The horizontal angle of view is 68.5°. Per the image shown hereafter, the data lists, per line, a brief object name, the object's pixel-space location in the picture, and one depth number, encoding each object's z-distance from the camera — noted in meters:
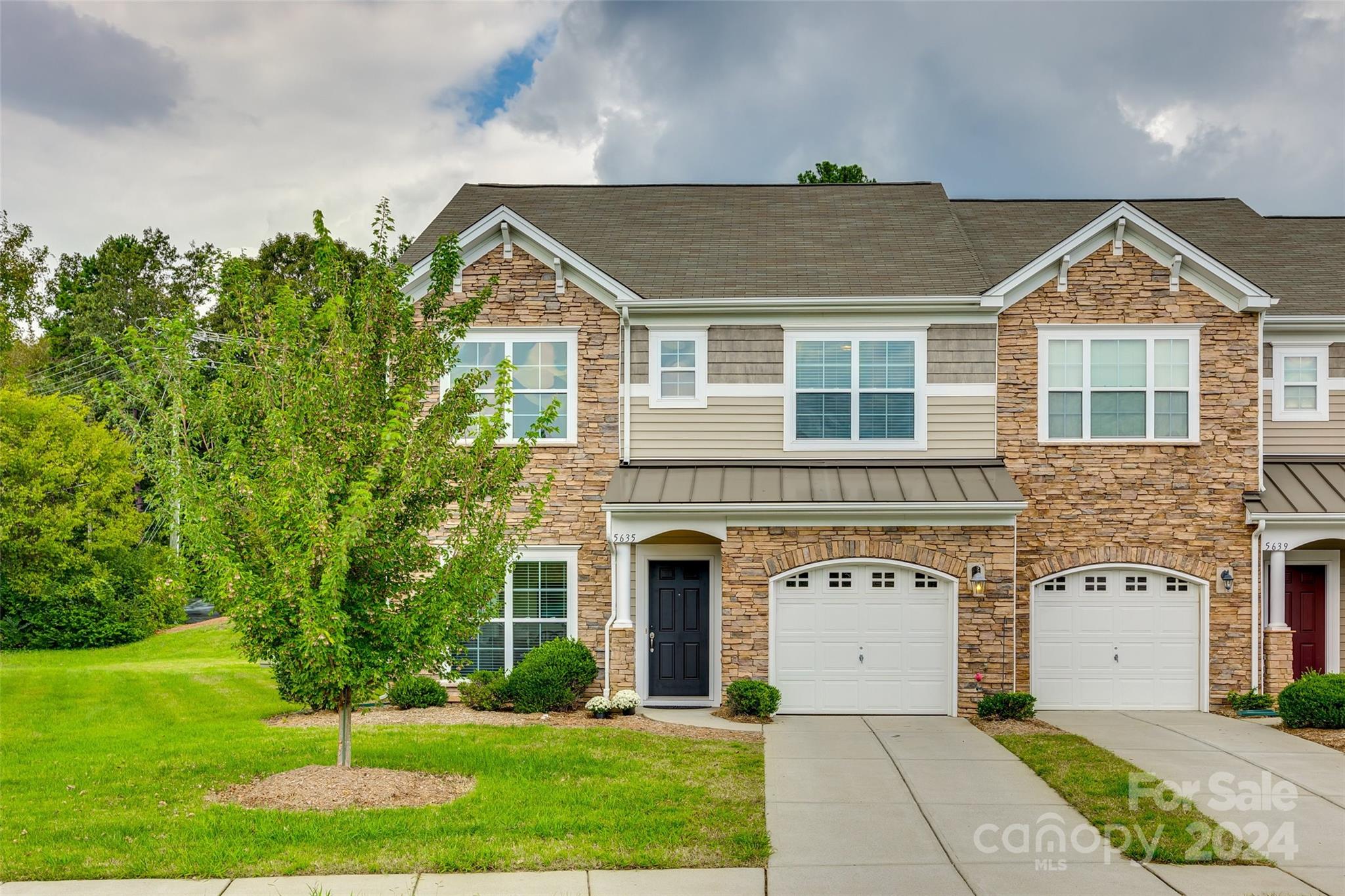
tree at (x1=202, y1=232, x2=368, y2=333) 39.00
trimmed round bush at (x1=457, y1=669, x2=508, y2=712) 15.11
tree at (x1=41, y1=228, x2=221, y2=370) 38.34
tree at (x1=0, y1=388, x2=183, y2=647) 23.75
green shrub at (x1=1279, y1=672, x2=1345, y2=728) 13.33
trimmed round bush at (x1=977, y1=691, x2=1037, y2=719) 14.33
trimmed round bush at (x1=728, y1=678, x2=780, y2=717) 14.38
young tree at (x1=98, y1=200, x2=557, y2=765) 9.41
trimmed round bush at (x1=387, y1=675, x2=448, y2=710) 15.28
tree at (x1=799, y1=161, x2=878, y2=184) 34.34
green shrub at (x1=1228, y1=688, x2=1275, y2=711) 15.14
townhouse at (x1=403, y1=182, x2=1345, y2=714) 15.20
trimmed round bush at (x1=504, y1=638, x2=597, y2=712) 14.73
